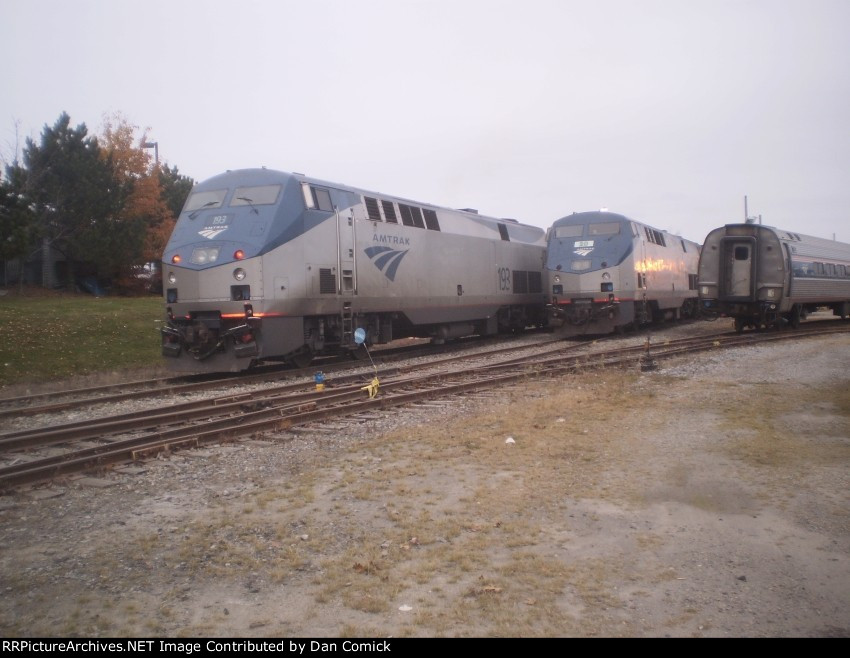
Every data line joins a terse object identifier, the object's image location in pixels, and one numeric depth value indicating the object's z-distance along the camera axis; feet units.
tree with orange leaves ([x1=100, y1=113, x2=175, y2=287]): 119.24
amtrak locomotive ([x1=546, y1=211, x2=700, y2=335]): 70.38
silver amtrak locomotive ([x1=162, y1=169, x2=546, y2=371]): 44.70
